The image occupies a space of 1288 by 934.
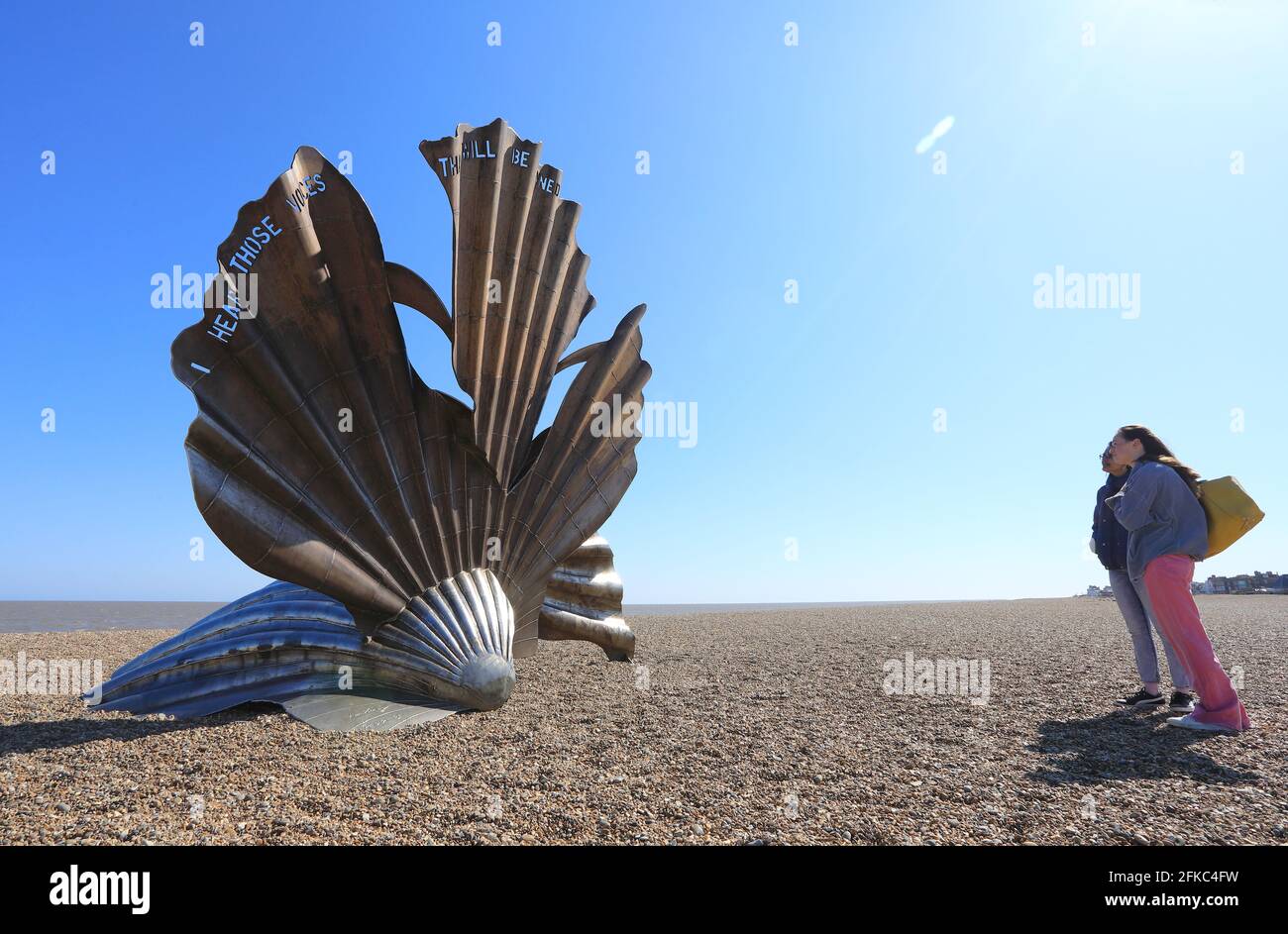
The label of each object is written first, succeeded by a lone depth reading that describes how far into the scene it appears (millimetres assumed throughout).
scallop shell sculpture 5188
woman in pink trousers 4938
